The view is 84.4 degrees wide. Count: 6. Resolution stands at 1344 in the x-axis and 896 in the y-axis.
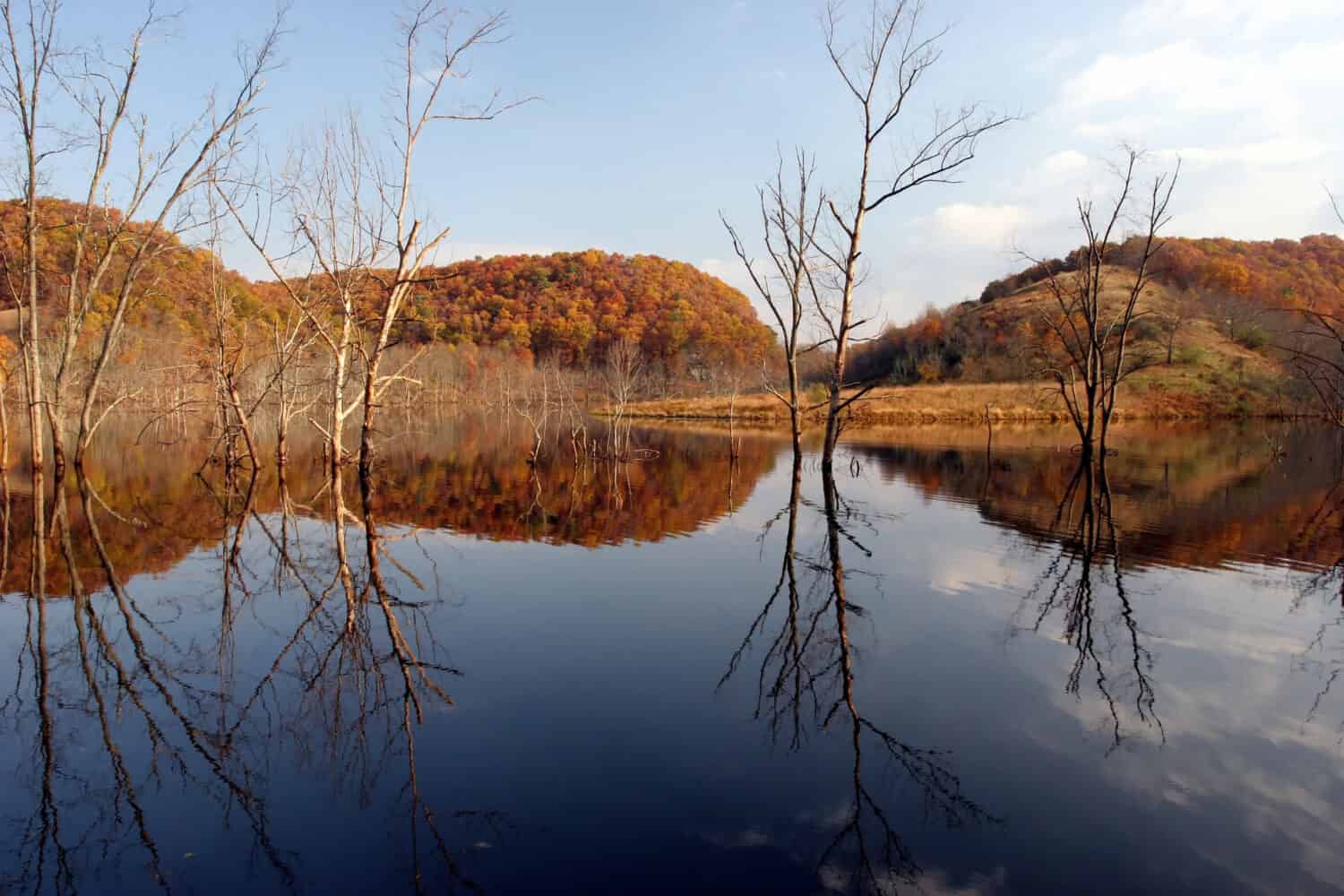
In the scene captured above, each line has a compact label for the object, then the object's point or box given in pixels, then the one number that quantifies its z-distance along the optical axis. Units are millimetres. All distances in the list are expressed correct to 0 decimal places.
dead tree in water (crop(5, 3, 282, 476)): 15219
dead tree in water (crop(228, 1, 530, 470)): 17328
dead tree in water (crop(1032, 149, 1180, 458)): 22875
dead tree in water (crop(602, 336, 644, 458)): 60531
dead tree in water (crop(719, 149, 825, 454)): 22828
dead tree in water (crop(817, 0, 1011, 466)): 19812
